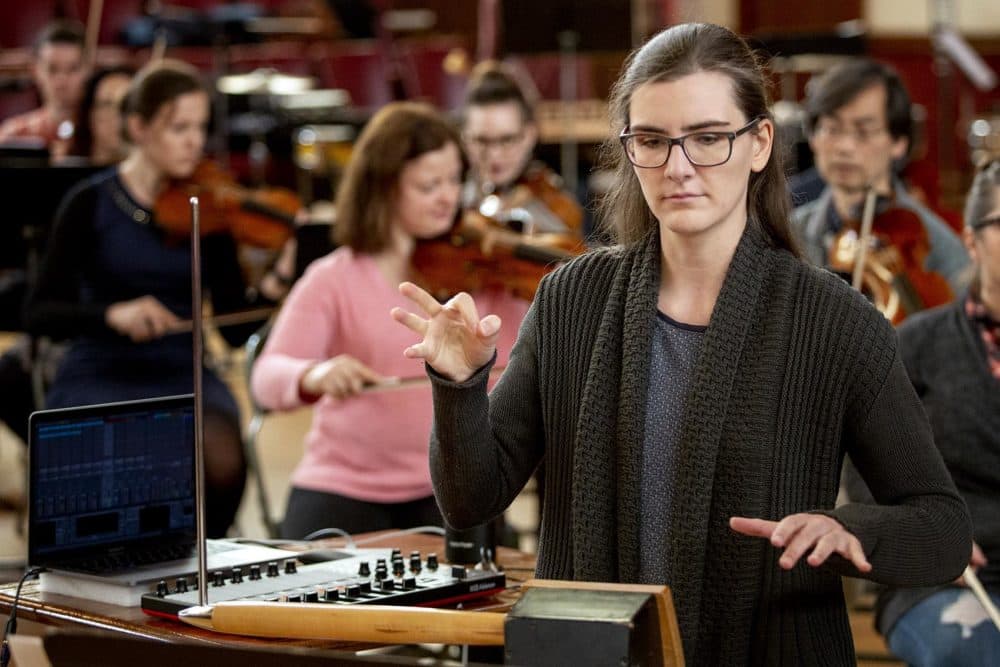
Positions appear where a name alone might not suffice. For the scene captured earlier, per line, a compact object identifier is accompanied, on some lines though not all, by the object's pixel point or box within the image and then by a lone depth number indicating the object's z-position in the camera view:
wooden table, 3.43
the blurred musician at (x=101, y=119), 8.87
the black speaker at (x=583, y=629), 2.47
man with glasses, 6.63
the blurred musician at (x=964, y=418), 4.53
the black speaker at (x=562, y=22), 12.10
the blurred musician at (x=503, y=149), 8.56
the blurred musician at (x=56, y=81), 10.55
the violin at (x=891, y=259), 6.11
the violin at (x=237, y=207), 7.43
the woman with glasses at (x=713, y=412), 3.27
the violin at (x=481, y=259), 6.17
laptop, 3.82
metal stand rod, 3.46
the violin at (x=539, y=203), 8.34
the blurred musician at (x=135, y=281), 6.82
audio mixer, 3.56
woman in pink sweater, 5.71
